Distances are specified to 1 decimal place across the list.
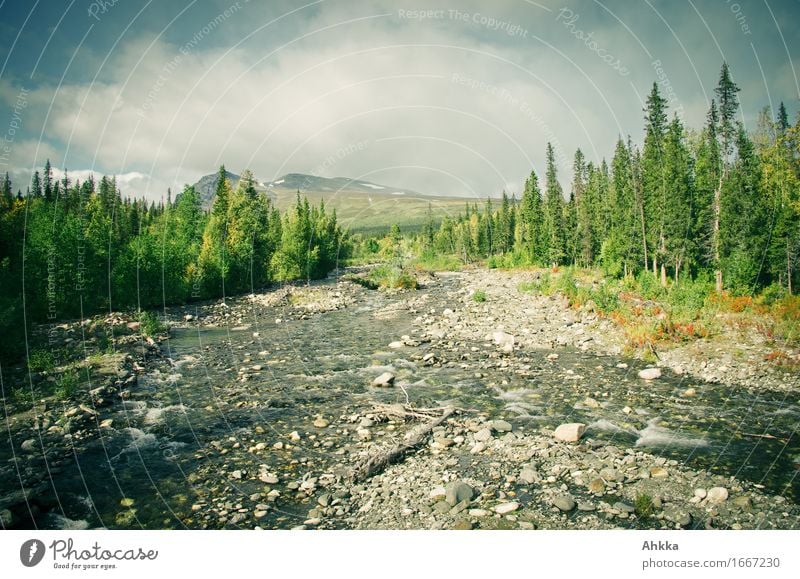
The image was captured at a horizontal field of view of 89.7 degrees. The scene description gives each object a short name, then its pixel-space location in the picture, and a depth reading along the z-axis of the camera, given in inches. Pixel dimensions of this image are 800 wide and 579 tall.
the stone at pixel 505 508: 233.8
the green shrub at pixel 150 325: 757.9
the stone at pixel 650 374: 496.6
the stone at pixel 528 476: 267.0
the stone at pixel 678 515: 224.8
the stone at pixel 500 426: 356.5
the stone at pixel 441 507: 234.2
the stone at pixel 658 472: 269.4
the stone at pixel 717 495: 242.4
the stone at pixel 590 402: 411.0
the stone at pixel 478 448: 314.2
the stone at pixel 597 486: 254.1
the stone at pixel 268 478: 277.4
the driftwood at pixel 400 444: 281.0
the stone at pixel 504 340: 640.3
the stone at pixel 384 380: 489.1
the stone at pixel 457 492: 242.7
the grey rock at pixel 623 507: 234.7
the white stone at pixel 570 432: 329.6
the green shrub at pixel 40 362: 511.2
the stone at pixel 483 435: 332.3
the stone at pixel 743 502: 236.3
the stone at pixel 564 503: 236.7
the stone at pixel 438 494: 248.2
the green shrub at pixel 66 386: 430.9
